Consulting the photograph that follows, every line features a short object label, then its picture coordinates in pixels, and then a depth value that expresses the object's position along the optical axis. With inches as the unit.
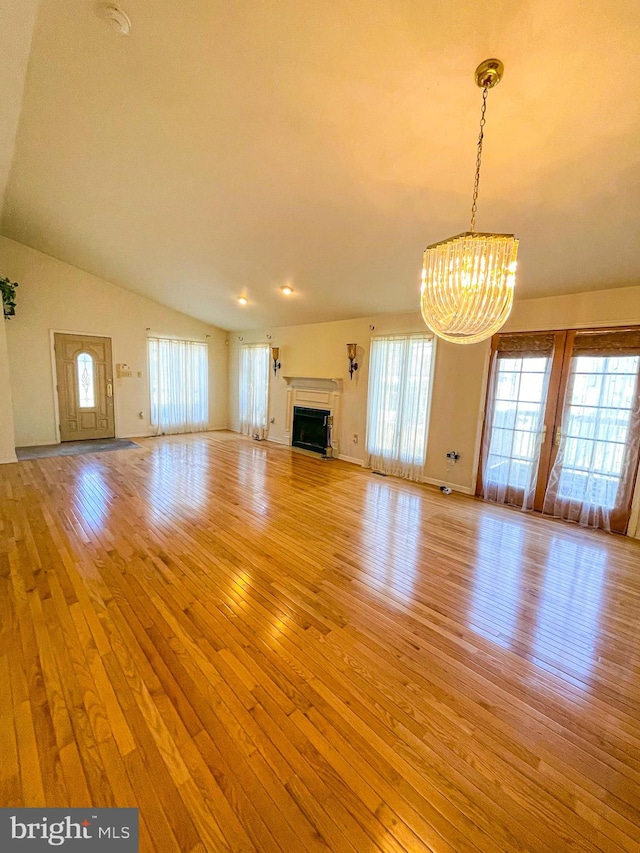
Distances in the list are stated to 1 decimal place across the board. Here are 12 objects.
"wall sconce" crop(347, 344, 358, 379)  224.5
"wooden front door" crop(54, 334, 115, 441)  249.0
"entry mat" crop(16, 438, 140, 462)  220.2
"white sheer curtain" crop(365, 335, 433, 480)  194.9
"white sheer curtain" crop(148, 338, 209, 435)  290.7
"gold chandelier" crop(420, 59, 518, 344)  70.9
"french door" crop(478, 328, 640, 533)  135.6
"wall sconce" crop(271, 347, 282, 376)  278.2
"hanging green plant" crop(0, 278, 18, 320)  192.9
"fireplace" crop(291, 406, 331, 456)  251.6
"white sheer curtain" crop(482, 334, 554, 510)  155.4
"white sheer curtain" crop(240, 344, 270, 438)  297.0
